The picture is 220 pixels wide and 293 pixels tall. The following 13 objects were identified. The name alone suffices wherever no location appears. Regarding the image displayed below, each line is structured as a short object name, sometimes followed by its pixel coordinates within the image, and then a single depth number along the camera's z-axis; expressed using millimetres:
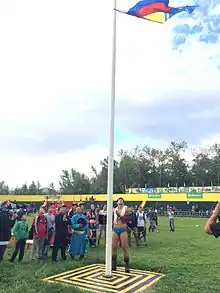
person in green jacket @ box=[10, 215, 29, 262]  7968
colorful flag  6380
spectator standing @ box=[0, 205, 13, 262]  7224
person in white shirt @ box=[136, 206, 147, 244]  12353
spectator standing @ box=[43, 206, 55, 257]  8650
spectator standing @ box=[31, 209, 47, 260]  8208
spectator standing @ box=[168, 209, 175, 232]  17220
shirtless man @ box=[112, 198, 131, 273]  6607
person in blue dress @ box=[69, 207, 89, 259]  8156
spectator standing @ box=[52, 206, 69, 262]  7952
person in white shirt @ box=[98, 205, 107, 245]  12248
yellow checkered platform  5512
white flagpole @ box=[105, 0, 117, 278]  6112
